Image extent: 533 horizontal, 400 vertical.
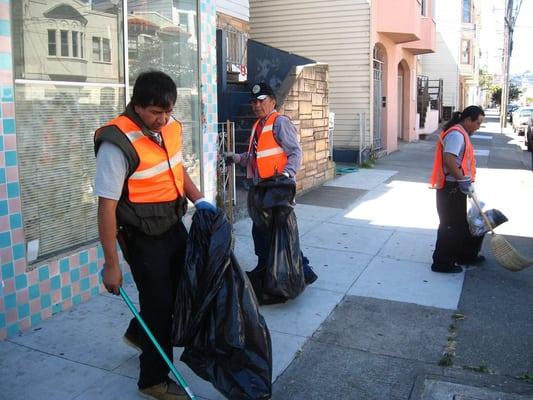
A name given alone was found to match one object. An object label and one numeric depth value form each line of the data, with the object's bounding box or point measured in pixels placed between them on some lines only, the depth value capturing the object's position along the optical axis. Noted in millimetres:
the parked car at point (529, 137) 19641
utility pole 30453
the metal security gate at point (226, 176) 6691
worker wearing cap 4703
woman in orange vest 5426
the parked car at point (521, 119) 27878
